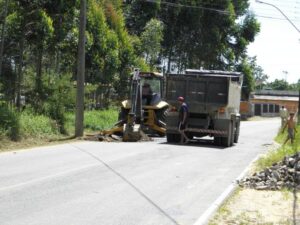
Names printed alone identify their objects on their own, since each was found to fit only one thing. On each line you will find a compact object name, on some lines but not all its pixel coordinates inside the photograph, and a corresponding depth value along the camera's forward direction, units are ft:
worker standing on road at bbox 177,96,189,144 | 74.08
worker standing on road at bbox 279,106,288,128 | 120.57
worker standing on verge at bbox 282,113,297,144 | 75.50
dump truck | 74.69
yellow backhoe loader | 77.05
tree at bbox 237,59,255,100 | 197.67
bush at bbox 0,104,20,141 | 65.72
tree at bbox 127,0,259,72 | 159.16
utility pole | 77.92
